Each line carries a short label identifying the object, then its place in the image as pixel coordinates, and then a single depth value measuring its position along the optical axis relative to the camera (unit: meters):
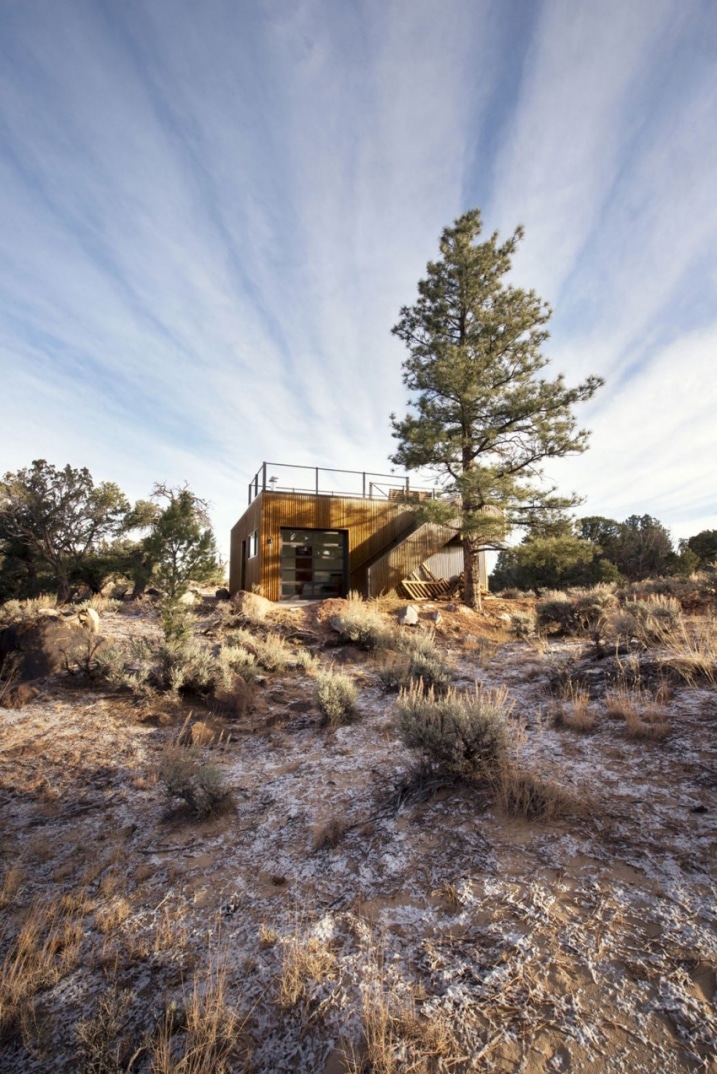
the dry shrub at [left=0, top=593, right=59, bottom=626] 14.34
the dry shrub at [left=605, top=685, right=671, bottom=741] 4.94
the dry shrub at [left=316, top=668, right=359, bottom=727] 7.04
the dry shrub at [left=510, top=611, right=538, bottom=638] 12.49
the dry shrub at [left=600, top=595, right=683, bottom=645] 8.37
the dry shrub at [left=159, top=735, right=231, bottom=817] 4.74
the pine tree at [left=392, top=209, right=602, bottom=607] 15.82
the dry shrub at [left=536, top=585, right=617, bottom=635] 11.99
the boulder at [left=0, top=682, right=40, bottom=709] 7.79
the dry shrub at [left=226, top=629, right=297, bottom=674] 9.90
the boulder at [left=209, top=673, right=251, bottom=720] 7.83
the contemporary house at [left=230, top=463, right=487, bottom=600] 19.34
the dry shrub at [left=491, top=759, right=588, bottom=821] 3.81
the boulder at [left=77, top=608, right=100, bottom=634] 12.24
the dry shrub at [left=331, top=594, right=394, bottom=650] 11.68
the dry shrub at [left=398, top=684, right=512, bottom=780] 4.55
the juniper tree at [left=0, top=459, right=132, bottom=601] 22.34
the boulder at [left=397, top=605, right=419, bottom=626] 14.14
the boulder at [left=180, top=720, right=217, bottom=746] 6.64
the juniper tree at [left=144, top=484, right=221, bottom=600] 11.30
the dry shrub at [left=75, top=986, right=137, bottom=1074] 2.23
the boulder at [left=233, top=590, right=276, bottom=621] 15.16
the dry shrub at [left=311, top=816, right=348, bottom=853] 4.01
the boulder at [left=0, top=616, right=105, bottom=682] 9.28
